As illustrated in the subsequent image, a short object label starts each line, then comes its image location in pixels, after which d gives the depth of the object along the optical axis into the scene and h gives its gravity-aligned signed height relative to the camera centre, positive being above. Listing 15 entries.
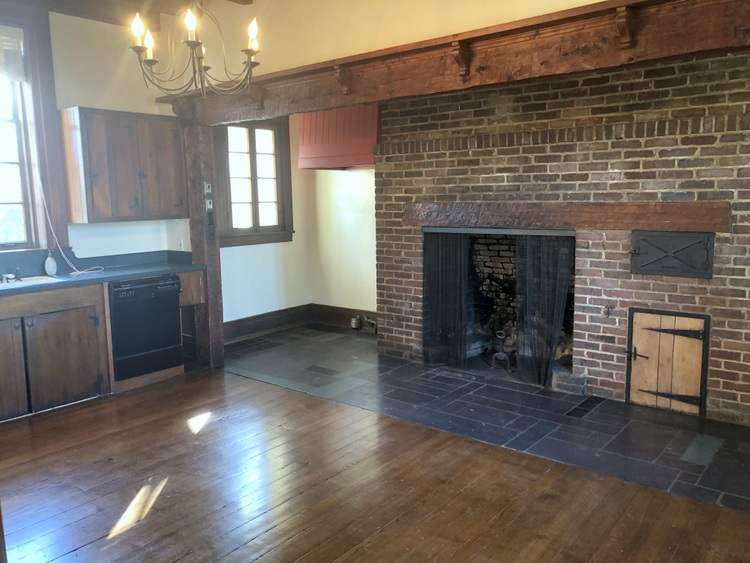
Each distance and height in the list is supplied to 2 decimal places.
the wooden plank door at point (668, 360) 3.86 -1.07
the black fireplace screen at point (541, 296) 4.40 -0.71
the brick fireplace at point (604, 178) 3.67 +0.17
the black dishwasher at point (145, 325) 4.60 -0.94
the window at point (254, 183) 5.99 +0.24
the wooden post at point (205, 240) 5.07 -0.29
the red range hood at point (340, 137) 5.29 +0.62
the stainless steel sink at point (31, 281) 4.11 -0.52
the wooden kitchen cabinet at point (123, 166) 4.63 +0.35
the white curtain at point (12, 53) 4.43 +1.17
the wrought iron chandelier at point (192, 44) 2.40 +0.71
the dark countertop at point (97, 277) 4.08 -0.52
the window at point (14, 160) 4.51 +0.39
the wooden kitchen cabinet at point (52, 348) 4.05 -1.00
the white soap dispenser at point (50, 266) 4.60 -0.44
